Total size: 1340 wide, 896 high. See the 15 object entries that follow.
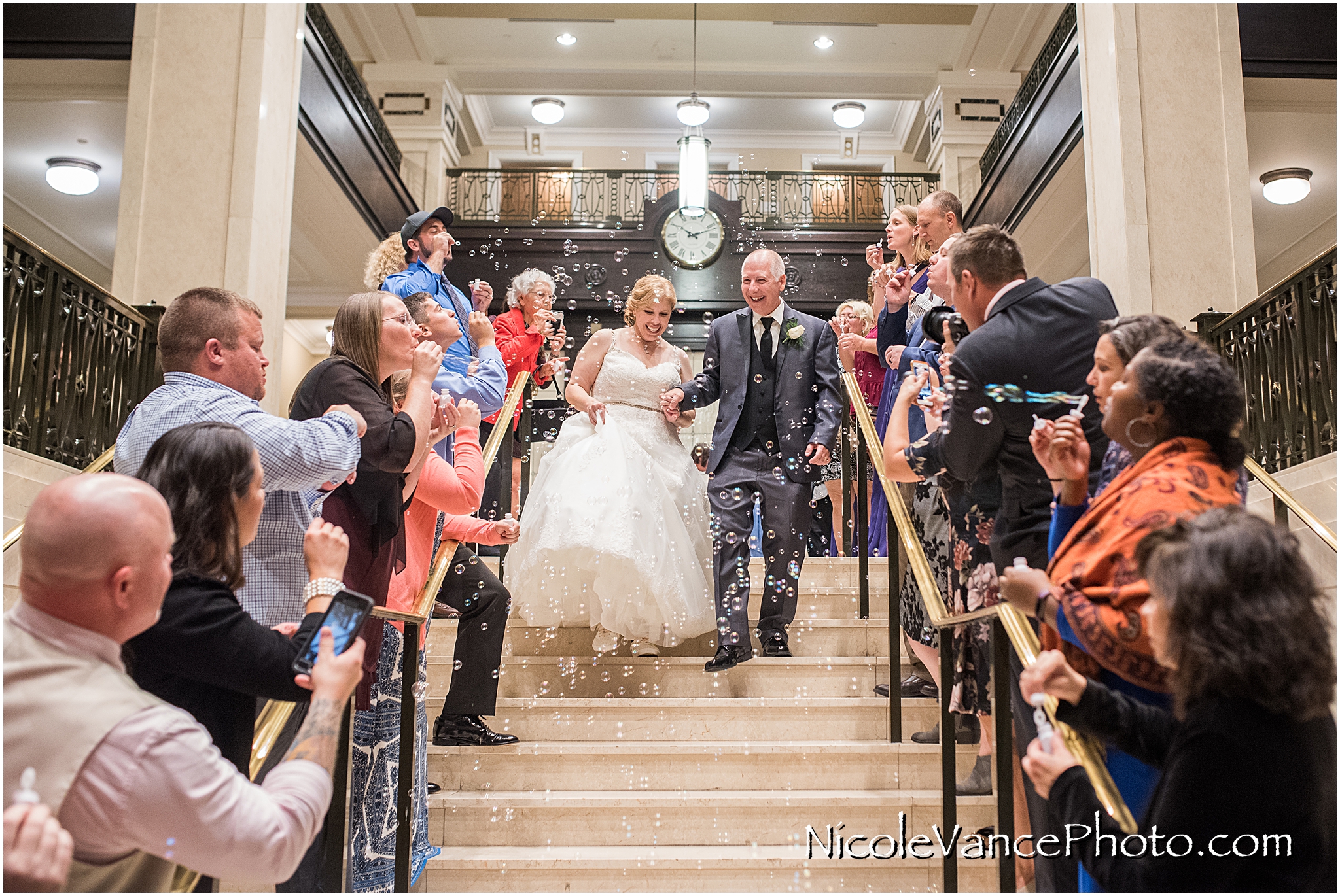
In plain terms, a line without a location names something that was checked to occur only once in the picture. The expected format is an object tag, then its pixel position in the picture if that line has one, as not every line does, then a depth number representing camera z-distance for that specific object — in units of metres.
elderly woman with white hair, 5.69
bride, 4.36
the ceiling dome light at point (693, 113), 8.73
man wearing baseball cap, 4.48
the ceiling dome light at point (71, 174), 9.94
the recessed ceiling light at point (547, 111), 12.94
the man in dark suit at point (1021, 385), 2.58
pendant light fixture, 7.63
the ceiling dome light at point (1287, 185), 9.00
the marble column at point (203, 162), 6.35
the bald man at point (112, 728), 1.41
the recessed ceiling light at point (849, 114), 12.67
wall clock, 11.82
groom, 4.54
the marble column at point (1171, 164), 5.92
